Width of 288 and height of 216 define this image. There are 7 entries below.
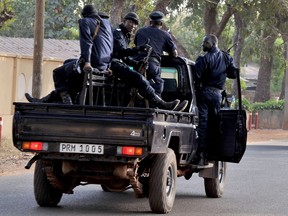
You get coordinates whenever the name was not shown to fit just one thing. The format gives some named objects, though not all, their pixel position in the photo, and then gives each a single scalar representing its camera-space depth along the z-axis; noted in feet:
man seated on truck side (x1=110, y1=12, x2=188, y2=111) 38.42
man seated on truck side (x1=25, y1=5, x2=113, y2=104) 38.24
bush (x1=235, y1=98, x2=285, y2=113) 172.33
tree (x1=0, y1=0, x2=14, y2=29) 63.36
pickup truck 34.96
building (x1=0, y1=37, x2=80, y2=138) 85.46
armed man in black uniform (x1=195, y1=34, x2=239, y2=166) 44.36
